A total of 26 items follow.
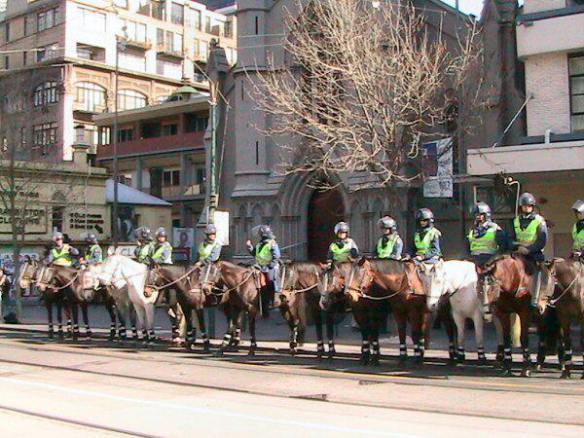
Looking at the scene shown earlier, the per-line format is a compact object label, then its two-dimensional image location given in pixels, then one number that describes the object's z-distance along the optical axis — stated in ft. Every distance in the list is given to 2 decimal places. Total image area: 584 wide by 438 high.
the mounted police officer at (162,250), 70.02
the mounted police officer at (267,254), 62.23
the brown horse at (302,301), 58.03
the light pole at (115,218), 139.85
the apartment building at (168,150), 204.95
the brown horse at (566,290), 45.55
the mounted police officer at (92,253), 75.41
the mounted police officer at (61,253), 76.95
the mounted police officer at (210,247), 64.05
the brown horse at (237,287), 61.26
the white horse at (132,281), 68.74
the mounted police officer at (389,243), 55.52
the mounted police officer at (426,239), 53.23
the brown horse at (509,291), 45.80
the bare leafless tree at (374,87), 72.79
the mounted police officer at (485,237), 51.44
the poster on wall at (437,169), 80.74
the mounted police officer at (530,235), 46.60
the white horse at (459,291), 50.85
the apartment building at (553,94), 74.08
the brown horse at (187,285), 62.69
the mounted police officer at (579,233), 46.24
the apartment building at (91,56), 230.27
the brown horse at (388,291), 51.37
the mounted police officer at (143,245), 72.13
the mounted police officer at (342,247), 58.03
